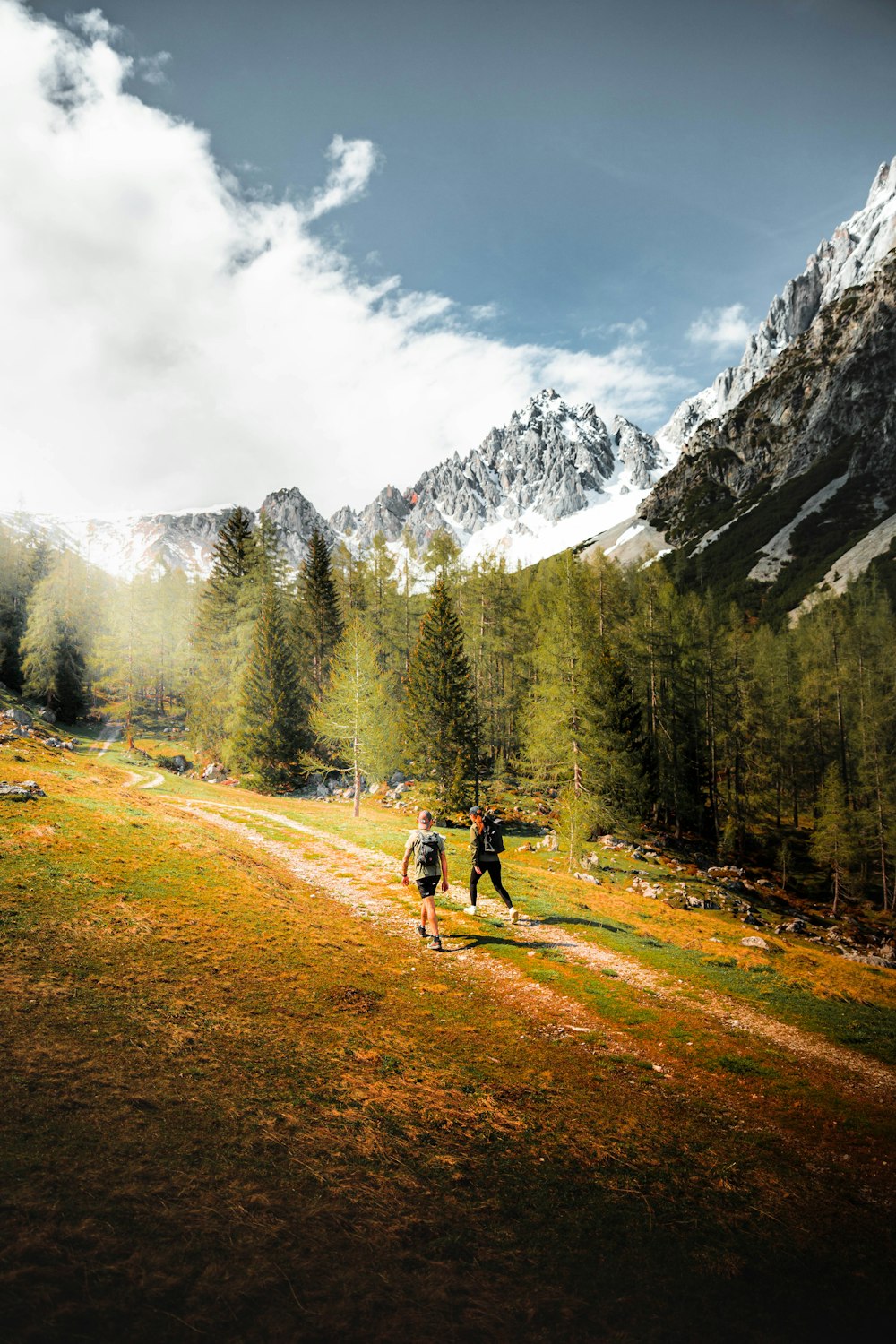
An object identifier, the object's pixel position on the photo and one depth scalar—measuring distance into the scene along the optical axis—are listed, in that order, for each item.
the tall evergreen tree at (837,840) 41.28
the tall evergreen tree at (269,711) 43.84
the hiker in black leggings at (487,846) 13.97
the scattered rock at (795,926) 31.30
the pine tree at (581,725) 28.34
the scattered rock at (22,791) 16.97
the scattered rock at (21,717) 39.94
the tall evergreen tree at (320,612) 59.16
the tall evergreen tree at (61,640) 56.50
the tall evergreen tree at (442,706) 37.25
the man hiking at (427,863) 12.33
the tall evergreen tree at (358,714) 36.41
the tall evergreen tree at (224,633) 48.81
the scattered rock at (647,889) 29.51
